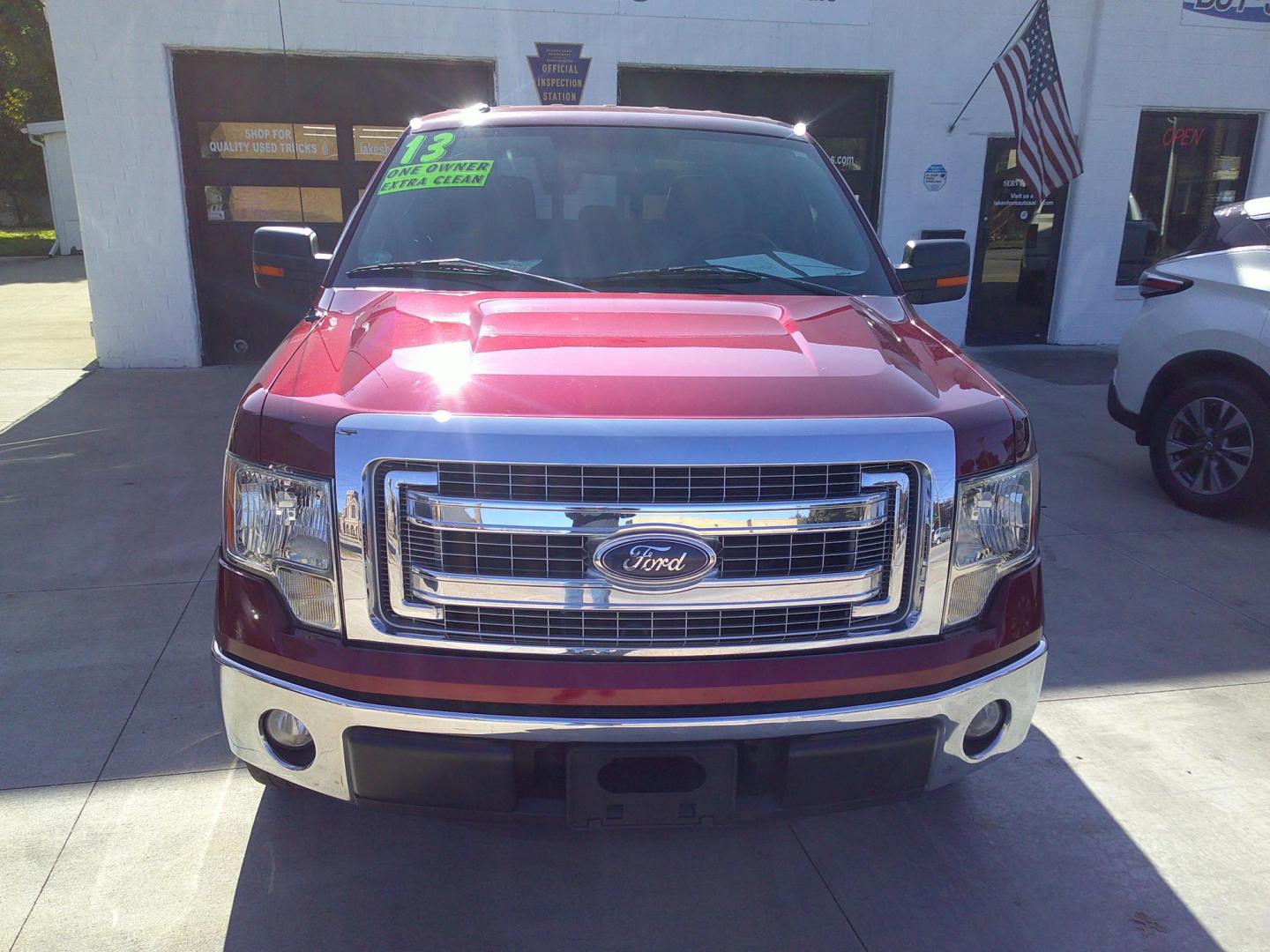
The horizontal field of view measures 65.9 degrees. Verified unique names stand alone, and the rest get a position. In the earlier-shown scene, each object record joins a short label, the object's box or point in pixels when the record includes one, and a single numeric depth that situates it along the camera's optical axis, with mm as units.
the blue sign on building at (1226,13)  10516
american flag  9539
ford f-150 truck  2021
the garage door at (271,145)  8984
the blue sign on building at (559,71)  9188
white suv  5316
